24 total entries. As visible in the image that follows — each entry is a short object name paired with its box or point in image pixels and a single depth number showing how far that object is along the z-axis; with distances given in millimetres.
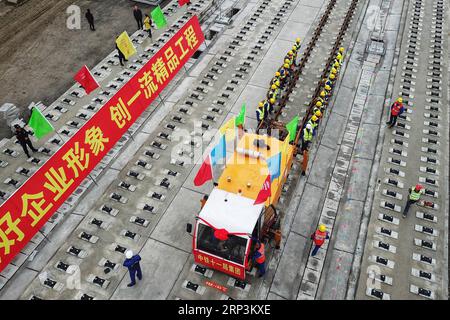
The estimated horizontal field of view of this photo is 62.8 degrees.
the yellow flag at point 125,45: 16594
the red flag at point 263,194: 9875
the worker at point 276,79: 15398
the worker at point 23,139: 13680
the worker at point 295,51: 16984
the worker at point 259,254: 9977
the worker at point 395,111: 14523
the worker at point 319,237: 10388
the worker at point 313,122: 13238
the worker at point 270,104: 14569
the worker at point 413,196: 11539
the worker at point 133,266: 9874
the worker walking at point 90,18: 20717
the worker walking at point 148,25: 19734
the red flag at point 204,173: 10695
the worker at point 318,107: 14003
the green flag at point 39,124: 12430
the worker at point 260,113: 13883
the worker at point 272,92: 14958
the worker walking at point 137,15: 20203
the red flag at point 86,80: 14269
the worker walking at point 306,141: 12906
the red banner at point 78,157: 10406
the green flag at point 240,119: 12594
